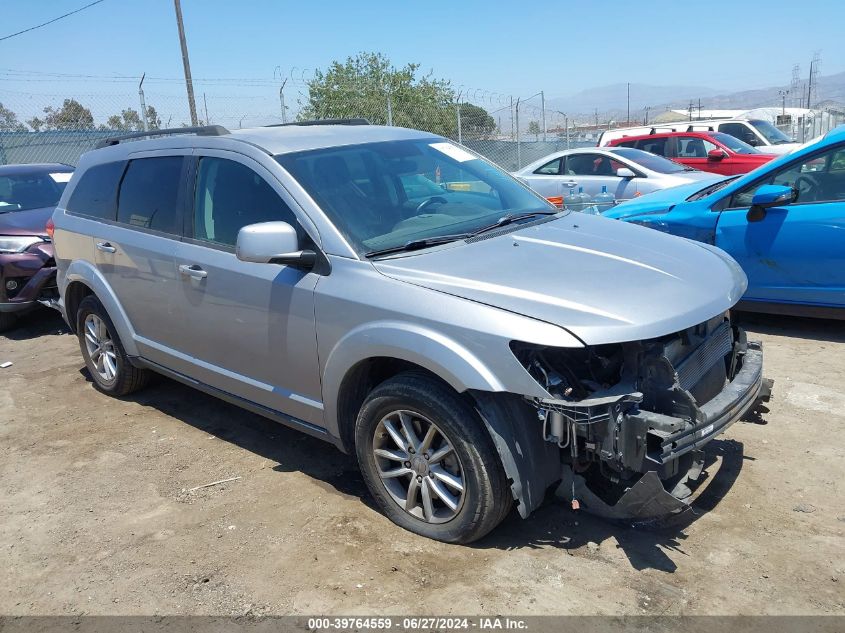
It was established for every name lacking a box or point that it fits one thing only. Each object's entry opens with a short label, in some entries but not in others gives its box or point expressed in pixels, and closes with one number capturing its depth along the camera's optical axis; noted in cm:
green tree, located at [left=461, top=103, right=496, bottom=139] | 1997
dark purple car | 759
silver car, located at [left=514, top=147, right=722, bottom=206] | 1031
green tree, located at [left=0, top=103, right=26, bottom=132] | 1683
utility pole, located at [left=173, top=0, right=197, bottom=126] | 1836
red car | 1331
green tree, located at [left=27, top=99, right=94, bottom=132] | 1858
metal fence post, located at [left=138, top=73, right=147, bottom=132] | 1509
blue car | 559
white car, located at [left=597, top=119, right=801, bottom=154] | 1509
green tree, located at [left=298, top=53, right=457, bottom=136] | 2277
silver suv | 289
